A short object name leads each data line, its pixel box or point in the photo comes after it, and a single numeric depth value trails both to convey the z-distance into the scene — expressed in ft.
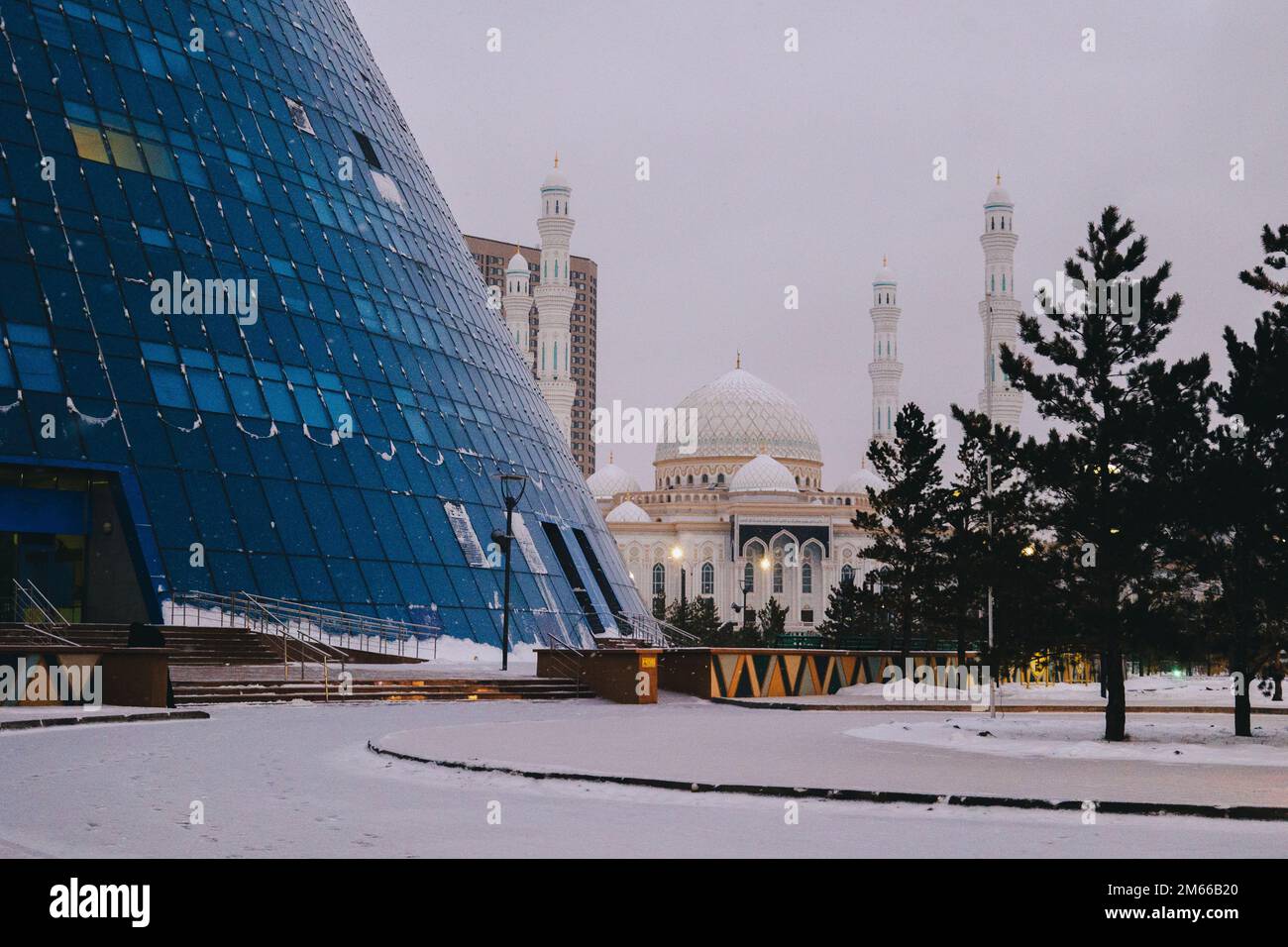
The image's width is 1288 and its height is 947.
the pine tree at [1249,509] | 87.45
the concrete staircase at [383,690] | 107.28
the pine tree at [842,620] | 292.69
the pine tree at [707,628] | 331.57
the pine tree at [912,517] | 192.24
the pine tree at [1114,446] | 89.20
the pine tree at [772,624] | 317.50
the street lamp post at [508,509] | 142.82
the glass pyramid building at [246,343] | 135.33
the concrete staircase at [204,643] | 121.80
